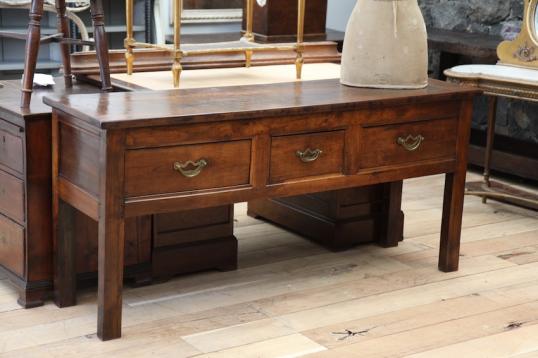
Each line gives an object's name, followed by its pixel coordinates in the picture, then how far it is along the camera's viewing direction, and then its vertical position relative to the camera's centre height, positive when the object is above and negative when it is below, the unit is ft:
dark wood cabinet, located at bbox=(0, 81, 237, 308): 10.08 -2.97
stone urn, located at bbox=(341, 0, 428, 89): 11.09 -0.90
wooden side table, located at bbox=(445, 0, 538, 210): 14.20 -1.56
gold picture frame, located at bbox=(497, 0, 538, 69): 15.34 -1.15
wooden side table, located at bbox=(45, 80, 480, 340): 9.20 -1.89
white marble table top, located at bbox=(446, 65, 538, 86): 14.12 -1.51
